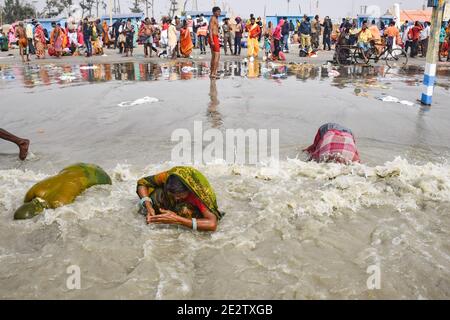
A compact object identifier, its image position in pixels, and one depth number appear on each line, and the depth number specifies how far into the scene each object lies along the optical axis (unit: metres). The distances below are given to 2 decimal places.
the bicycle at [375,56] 14.61
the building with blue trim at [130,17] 30.25
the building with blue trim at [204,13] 29.78
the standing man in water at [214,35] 10.21
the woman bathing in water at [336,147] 5.00
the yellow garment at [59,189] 3.76
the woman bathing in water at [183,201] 3.34
